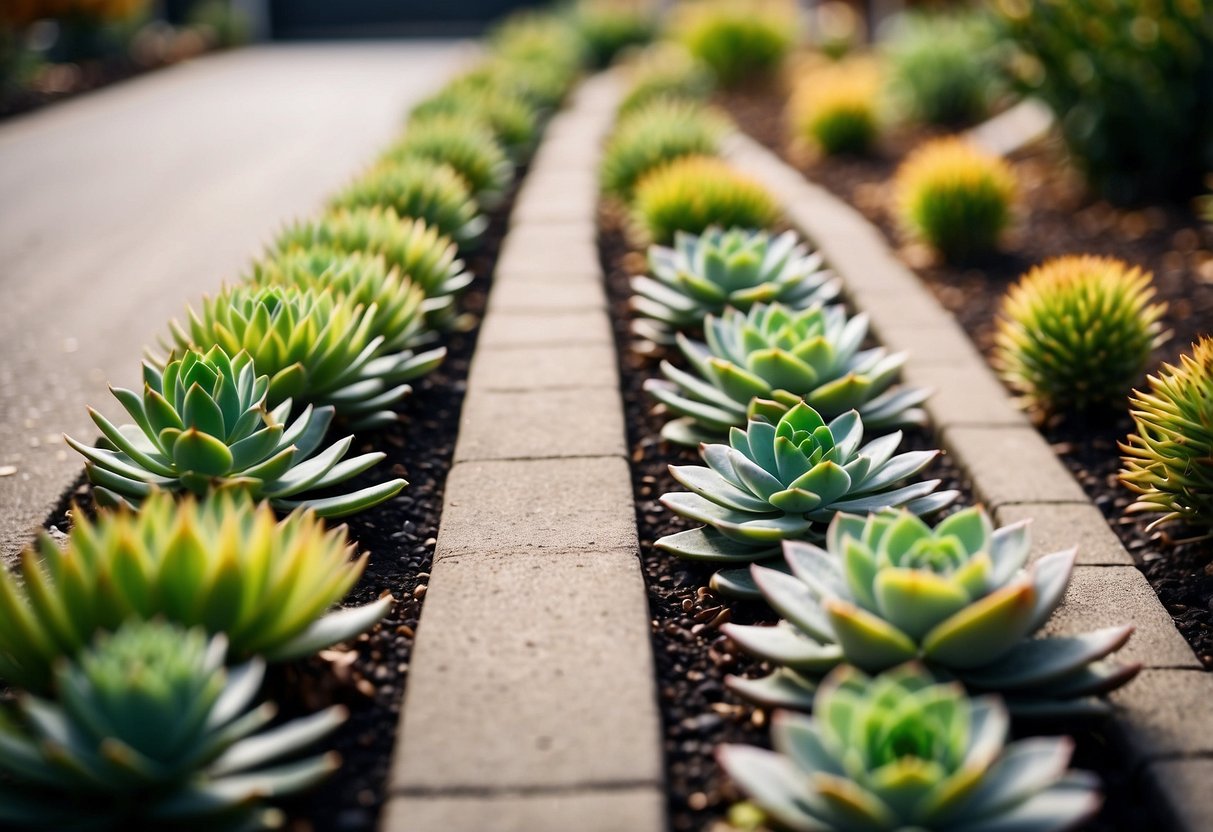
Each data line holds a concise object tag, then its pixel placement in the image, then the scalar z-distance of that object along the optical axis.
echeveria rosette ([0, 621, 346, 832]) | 1.55
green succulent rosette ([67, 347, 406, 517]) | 2.27
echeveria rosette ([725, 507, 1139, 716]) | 1.81
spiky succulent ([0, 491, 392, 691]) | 1.73
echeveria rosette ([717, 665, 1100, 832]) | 1.52
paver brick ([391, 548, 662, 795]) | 1.76
